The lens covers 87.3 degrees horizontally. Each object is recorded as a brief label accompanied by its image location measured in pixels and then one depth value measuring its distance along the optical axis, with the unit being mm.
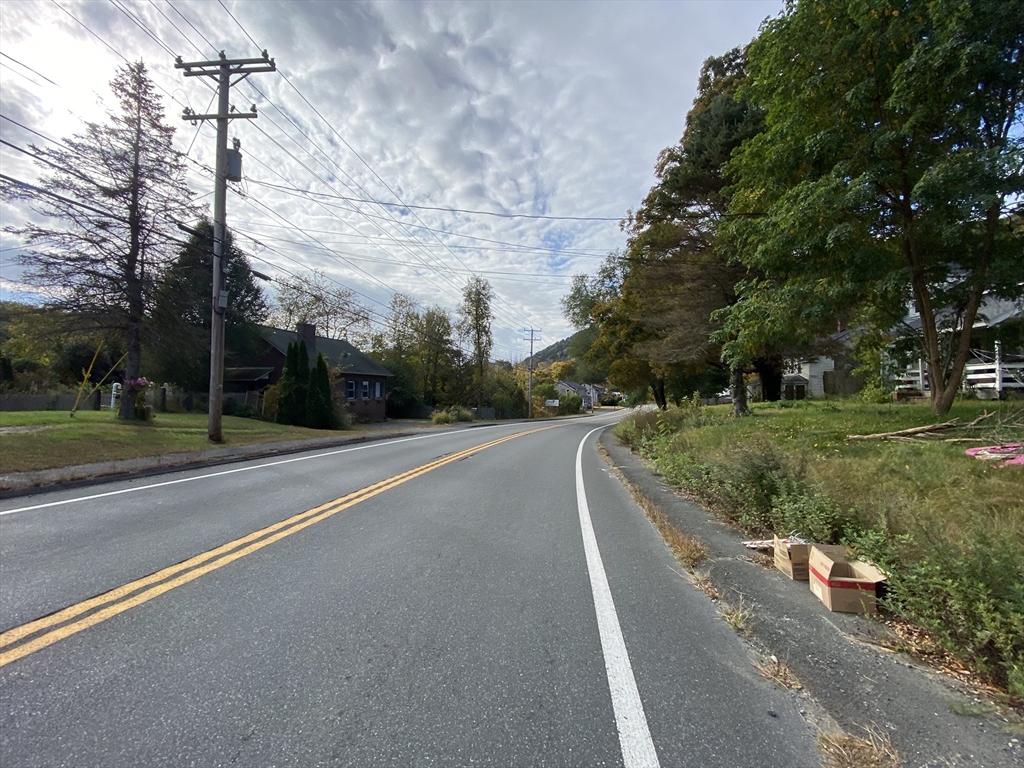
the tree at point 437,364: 51062
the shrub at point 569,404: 79125
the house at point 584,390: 119244
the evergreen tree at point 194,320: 20562
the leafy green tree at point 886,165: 8461
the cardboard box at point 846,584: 3982
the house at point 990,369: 17500
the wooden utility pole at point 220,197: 15742
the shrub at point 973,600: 2947
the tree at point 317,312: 52344
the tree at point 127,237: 18219
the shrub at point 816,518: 5070
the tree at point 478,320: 53594
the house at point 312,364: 36469
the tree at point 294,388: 26981
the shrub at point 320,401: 26875
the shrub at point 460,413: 42522
